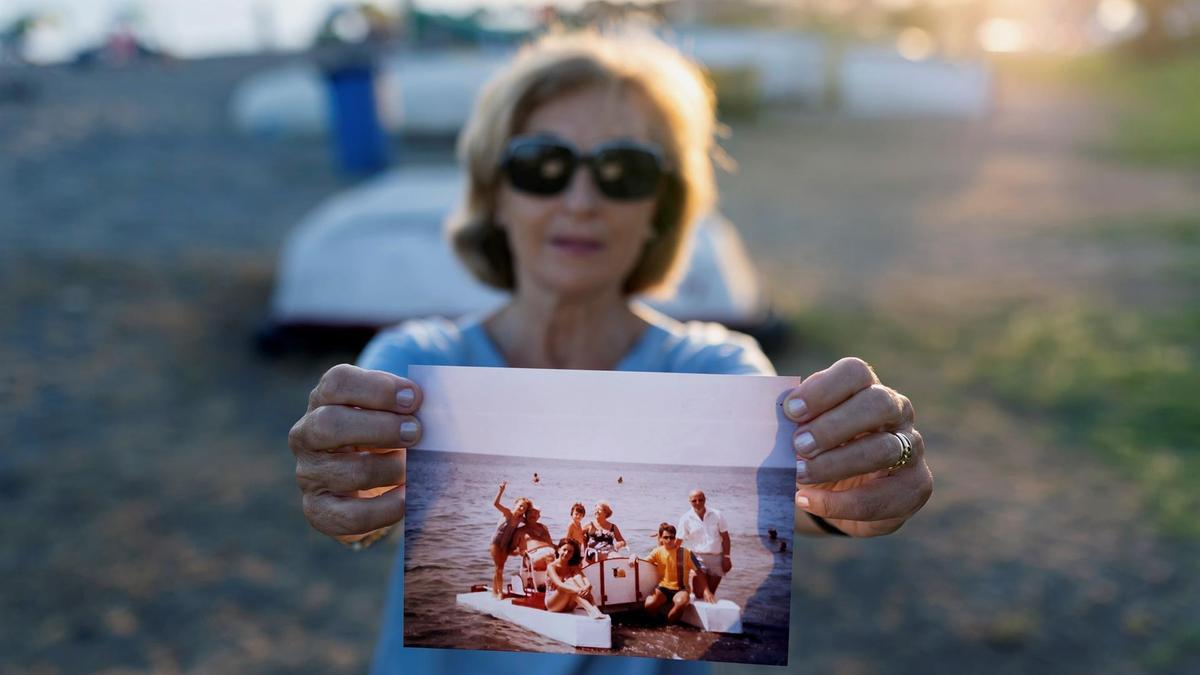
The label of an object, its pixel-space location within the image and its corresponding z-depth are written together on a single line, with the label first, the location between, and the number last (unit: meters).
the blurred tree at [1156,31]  26.67
